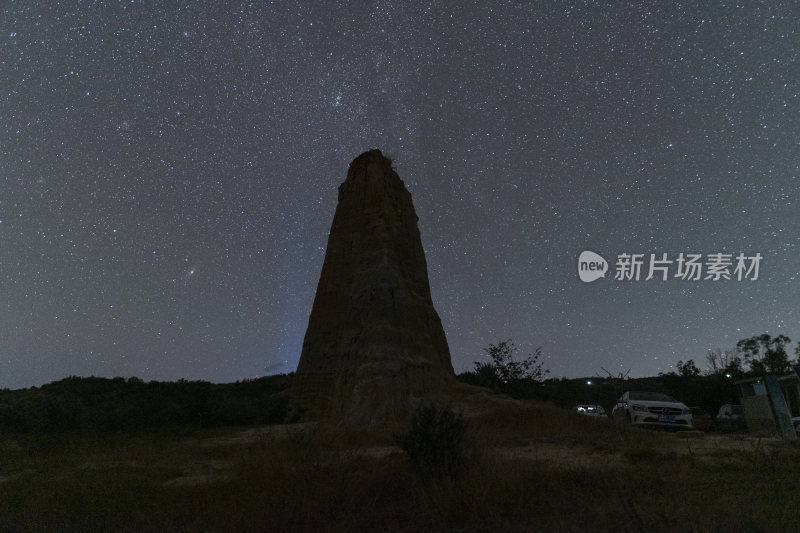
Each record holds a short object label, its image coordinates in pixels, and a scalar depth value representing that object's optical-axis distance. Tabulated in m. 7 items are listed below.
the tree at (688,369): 44.81
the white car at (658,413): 13.85
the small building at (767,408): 12.15
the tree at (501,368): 34.91
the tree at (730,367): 37.28
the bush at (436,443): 6.25
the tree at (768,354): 44.11
